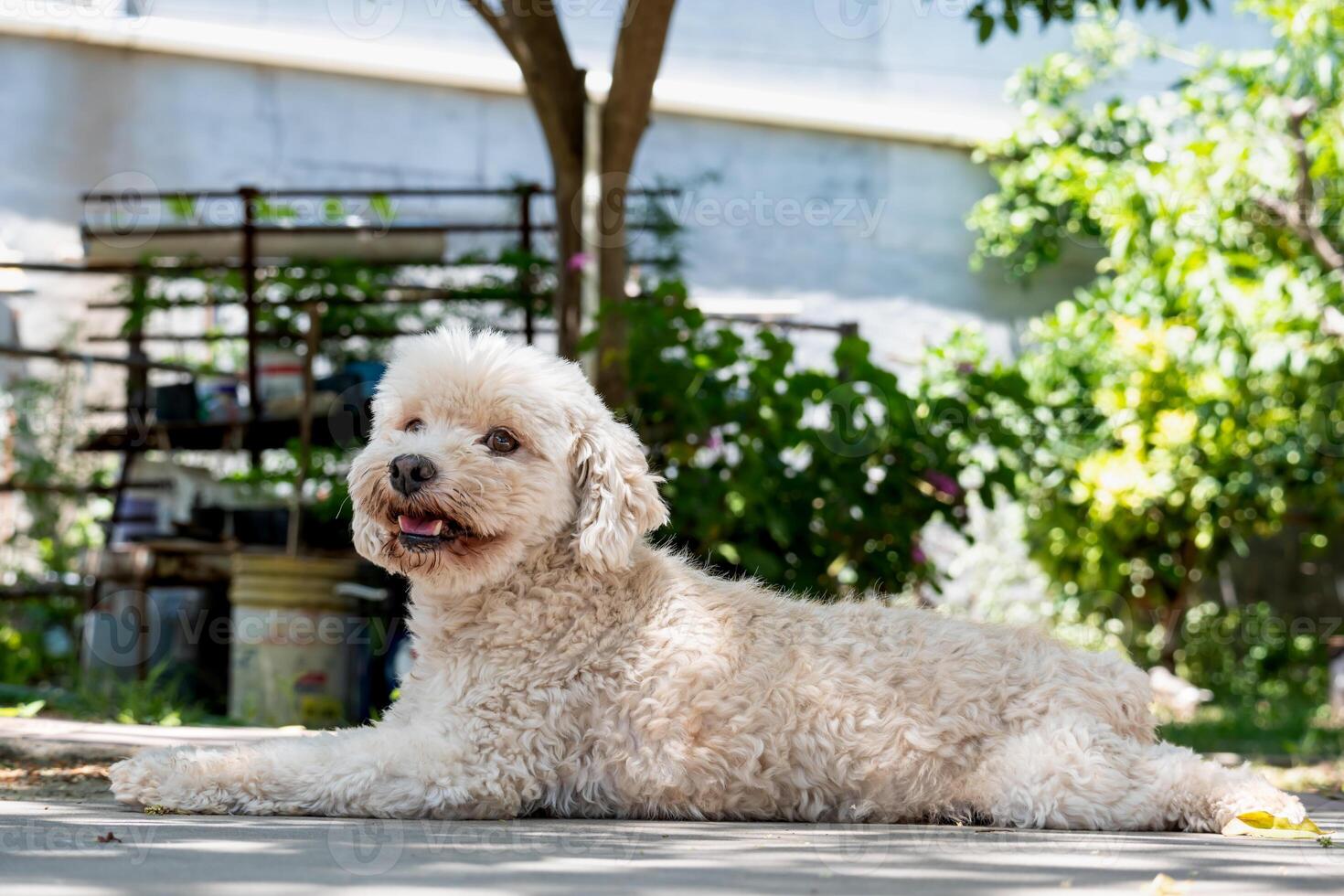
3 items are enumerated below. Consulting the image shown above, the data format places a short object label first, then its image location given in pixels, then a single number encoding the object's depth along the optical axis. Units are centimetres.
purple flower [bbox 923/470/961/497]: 685
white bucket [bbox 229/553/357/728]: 666
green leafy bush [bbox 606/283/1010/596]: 645
